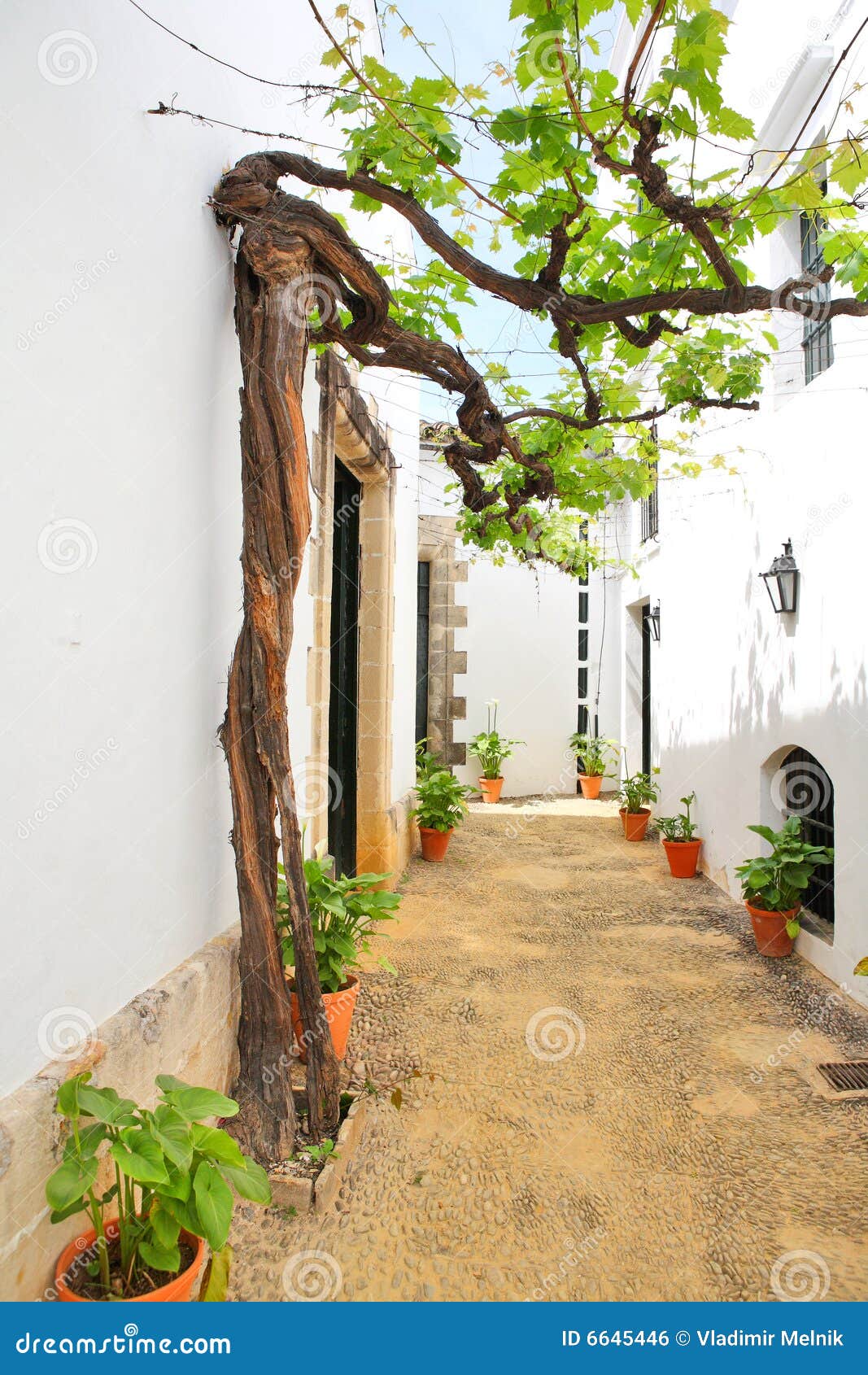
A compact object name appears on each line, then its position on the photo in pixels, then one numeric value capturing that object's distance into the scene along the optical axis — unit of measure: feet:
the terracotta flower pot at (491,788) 29.68
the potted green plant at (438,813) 19.89
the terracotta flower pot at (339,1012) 8.09
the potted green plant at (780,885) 12.62
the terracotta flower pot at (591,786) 30.66
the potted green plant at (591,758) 30.71
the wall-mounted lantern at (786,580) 13.00
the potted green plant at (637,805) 22.98
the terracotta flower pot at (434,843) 19.84
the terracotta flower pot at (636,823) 22.94
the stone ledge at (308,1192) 6.60
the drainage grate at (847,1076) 8.98
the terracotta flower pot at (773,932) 12.82
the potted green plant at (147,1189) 4.37
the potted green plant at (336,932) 8.23
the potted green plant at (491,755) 29.76
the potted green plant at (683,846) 18.52
